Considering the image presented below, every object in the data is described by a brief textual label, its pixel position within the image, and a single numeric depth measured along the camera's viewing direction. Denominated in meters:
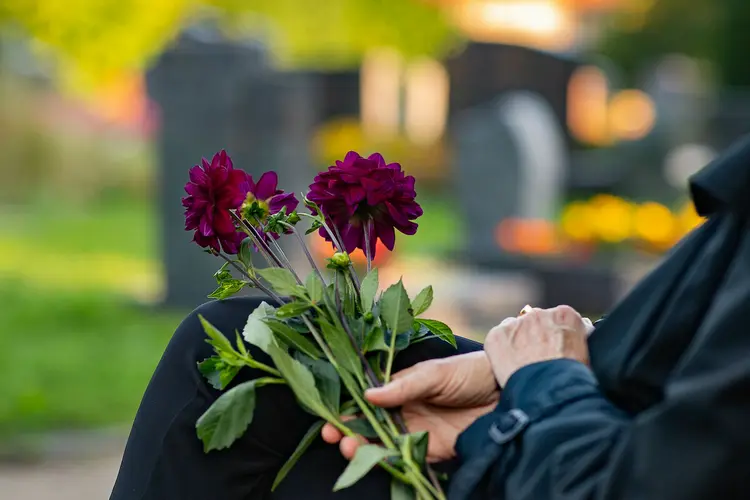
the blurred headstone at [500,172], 9.39
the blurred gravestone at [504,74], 16.08
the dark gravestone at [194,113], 8.00
